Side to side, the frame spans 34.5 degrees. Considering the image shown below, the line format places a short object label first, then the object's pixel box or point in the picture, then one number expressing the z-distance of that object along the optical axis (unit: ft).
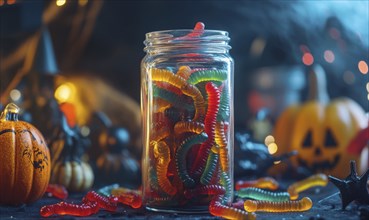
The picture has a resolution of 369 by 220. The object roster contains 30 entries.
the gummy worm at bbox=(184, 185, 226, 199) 3.41
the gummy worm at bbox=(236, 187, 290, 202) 3.73
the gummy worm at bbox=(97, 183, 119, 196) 4.13
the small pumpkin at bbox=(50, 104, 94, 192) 4.53
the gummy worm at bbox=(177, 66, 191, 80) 3.50
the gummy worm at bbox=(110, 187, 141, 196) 4.11
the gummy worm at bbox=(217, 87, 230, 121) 3.54
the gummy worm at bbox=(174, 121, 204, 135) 3.38
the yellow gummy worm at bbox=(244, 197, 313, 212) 3.49
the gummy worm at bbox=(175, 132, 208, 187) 3.40
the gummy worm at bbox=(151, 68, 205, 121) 3.42
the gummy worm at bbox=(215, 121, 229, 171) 3.50
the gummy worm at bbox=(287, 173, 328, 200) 4.51
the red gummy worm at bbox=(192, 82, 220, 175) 3.44
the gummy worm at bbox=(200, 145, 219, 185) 3.43
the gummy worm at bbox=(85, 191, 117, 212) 3.54
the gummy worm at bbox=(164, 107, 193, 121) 3.46
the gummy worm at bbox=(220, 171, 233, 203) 3.52
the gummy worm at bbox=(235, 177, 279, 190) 4.56
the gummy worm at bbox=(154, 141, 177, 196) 3.43
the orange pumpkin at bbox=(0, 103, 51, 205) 3.63
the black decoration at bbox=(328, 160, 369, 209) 3.54
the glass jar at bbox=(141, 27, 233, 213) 3.43
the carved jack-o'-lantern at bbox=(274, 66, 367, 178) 5.62
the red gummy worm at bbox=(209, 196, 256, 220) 3.10
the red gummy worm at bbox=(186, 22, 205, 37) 3.65
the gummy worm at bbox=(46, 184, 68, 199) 4.24
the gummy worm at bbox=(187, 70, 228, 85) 3.45
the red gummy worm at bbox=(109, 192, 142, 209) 3.70
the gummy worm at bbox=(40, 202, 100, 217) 3.33
